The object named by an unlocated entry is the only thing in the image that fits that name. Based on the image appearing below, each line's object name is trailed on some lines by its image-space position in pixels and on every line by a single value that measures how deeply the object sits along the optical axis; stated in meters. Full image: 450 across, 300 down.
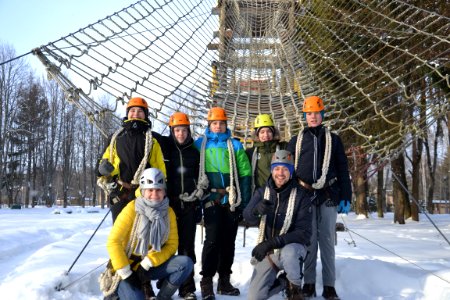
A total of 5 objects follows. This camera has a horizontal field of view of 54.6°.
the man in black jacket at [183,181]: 2.78
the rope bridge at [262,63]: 3.41
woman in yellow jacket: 2.29
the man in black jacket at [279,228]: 2.40
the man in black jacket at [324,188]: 2.71
